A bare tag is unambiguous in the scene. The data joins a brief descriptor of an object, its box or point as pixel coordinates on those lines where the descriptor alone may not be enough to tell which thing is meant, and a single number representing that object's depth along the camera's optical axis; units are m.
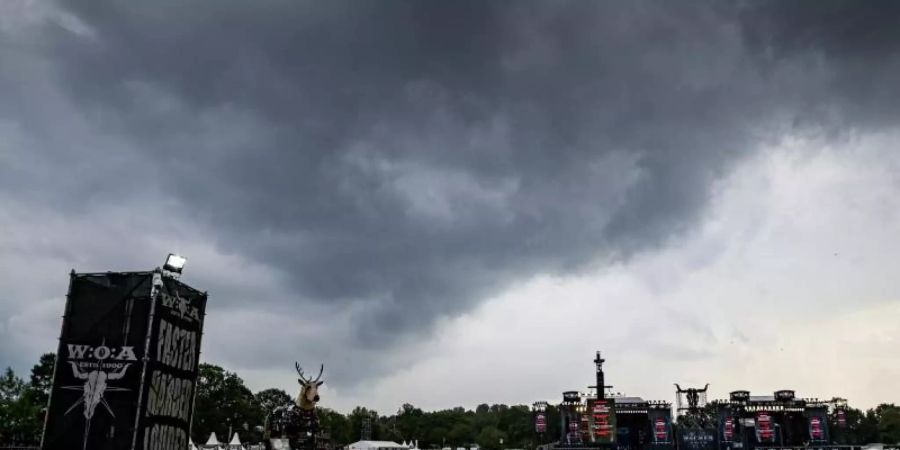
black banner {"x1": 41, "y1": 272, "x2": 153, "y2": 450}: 21.83
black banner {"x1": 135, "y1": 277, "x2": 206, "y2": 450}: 22.50
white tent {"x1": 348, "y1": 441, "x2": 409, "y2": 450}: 63.34
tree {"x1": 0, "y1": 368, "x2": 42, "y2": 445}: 58.88
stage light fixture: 23.97
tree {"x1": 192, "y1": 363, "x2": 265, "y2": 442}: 92.12
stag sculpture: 36.66
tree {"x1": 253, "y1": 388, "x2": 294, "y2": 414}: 113.36
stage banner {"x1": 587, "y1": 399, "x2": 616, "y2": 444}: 74.75
